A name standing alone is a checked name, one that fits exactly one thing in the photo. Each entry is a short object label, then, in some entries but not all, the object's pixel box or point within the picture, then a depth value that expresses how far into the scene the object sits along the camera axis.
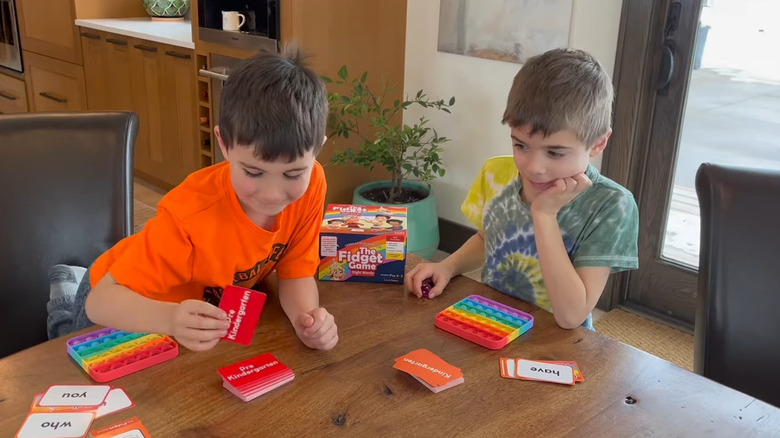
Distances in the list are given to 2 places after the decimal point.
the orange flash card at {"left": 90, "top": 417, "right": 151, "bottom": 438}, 0.82
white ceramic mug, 3.34
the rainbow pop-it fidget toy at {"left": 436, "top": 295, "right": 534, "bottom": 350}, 1.07
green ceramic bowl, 4.39
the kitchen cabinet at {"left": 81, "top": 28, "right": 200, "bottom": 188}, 3.78
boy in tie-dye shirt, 1.20
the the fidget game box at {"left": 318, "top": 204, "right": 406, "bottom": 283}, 1.27
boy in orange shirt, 1.02
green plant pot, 3.07
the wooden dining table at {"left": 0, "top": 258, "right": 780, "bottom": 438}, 0.87
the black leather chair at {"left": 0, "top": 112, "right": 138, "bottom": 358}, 1.34
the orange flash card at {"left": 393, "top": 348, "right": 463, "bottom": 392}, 0.96
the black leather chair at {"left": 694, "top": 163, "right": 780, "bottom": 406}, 1.13
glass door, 2.40
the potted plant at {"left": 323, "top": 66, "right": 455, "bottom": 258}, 2.99
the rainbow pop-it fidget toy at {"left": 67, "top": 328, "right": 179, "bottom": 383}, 0.94
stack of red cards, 0.92
